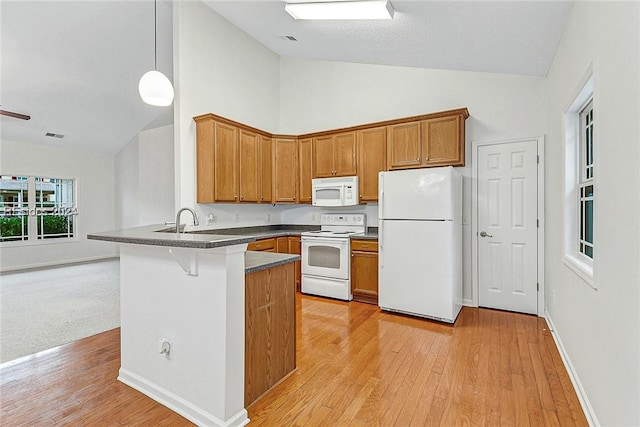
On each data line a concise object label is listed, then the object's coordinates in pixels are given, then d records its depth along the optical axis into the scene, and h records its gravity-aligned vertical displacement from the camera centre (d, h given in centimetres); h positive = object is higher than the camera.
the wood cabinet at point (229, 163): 389 +66
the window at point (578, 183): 223 +21
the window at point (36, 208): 633 +12
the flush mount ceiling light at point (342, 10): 229 +159
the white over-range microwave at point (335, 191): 446 +30
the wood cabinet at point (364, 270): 404 -76
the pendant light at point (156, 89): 289 +115
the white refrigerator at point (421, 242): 333 -35
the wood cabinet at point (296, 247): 472 -53
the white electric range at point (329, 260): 418 -67
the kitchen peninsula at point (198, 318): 172 -65
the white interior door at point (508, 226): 358 -18
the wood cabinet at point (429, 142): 371 +86
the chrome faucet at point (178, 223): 228 -7
